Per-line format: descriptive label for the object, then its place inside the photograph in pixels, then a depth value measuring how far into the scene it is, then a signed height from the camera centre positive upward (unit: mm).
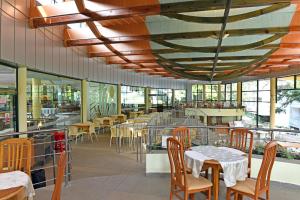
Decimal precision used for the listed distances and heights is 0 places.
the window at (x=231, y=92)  22273 +694
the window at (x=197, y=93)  24994 +622
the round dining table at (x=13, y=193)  1920 -816
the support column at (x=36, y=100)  6602 -59
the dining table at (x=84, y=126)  8047 -981
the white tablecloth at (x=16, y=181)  2169 -814
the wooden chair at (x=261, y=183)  2666 -1031
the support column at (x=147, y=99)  18047 -44
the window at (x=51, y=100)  6508 -74
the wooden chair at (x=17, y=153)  2879 -707
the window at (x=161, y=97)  20047 +140
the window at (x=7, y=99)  4973 -26
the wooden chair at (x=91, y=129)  8336 -1129
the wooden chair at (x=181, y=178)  2801 -1027
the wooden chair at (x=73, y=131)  8062 -1150
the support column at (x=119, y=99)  13453 -40
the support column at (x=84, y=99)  9656 -35
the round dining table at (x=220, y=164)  2895 -848
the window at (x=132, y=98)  14952 +29
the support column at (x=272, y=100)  15138 -68
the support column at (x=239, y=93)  20641 +526
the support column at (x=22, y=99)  5551 -27
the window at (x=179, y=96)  23516 +269
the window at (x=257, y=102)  17109 -230
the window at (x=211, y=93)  24688 +623
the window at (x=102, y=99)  10773 -40
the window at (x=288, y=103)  13912 -249
